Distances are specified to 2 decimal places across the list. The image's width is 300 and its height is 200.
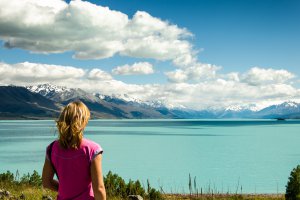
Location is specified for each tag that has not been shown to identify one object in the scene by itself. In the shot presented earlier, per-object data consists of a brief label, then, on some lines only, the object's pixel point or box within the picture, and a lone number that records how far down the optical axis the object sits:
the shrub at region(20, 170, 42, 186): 27.31
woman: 4.57
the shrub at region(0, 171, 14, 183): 27.33
